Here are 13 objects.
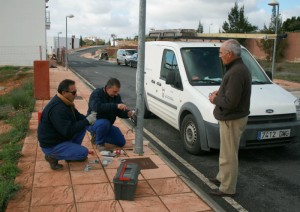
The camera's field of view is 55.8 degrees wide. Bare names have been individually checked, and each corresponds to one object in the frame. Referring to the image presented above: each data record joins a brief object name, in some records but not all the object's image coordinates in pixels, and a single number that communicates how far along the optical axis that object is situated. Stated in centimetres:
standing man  335
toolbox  329
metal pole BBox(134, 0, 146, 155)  440
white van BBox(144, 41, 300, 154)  447
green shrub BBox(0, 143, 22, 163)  439
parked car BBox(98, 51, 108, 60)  4136
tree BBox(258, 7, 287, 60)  2772
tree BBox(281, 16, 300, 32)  4332
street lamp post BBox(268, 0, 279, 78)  1418
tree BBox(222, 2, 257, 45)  3705
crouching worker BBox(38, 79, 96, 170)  386
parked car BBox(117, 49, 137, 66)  2741
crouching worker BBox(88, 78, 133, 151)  456
